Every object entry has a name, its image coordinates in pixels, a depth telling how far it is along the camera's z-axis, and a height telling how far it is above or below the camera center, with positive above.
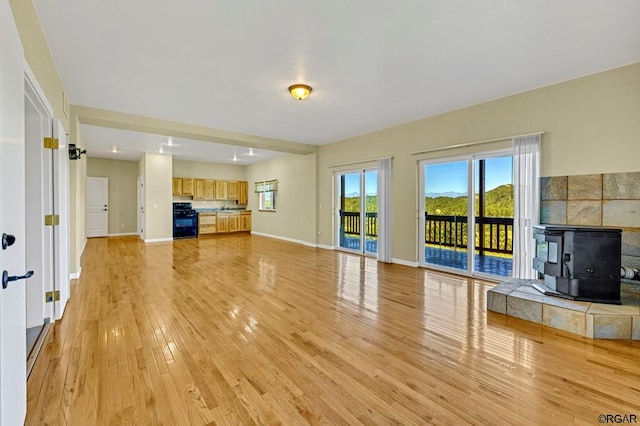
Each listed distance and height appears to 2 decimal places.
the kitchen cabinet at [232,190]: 10.90 +0.78
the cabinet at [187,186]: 9.86 +0.83
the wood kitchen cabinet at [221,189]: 10.61 +0.78
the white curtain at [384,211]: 5.86 -0.01
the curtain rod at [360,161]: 5.92 +1.13
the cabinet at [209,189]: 10.37 +0.76
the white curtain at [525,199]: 3.89 +0.16
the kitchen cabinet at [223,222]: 9.98 -0.44
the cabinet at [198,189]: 10.12 +0.73
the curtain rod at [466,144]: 3.97 +1.08
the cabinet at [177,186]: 9.67 +0.82
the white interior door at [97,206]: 9.14 +0.10
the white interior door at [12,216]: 1.17 -0.03
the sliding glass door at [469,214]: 4.54 -0.06
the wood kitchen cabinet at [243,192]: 11.18 +0.72
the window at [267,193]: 9.62 +0.60
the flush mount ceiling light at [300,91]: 3.72 +1.58
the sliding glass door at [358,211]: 6.56 -0.01
